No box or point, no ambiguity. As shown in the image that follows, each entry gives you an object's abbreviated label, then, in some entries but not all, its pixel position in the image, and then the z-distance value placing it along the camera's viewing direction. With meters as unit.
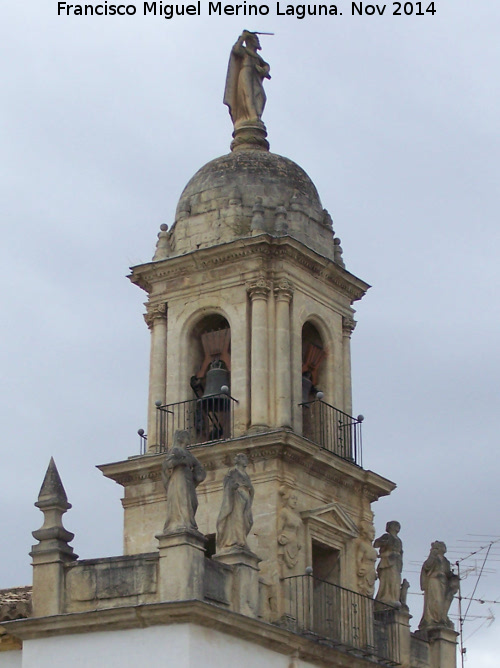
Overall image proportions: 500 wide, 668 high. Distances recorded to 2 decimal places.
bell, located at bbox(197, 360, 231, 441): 35.25
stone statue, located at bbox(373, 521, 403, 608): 35.91
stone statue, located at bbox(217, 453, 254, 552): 31.78
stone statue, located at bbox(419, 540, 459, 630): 36.81
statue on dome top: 38.41
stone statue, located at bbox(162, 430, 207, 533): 30.59
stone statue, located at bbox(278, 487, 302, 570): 33.59
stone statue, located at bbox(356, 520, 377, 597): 35.56
